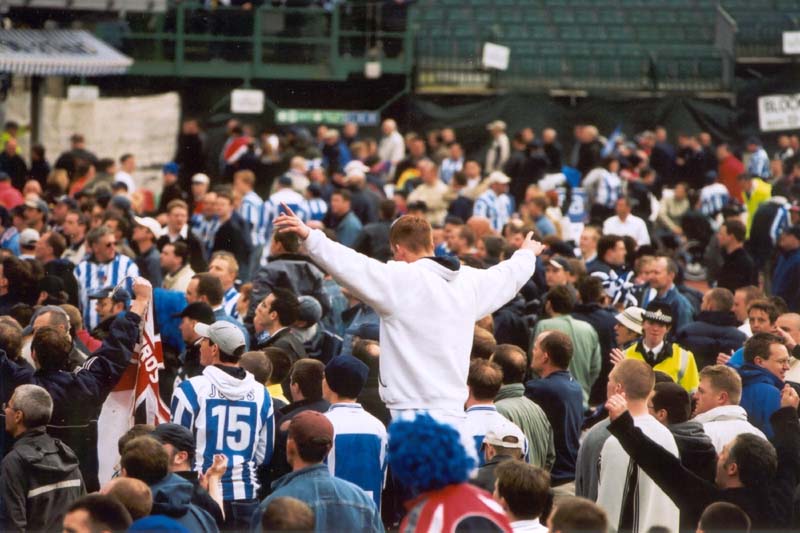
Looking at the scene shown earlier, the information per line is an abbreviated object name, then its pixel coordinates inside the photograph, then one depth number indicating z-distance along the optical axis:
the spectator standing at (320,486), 11.58
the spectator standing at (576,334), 19.48
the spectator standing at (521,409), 15.27
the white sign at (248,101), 50.78
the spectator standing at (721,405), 13.98
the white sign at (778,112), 41.28
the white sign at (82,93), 48.69
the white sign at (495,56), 52.72
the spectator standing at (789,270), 26.34
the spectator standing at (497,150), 47.44
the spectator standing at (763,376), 15.70
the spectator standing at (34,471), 12.61
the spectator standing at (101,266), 22.66
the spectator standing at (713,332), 19.39
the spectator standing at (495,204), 34.72
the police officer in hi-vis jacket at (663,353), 18.06
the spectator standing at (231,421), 13.76
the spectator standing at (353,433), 13.50
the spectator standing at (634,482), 12.77
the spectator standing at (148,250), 24.00
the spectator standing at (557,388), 16.56
